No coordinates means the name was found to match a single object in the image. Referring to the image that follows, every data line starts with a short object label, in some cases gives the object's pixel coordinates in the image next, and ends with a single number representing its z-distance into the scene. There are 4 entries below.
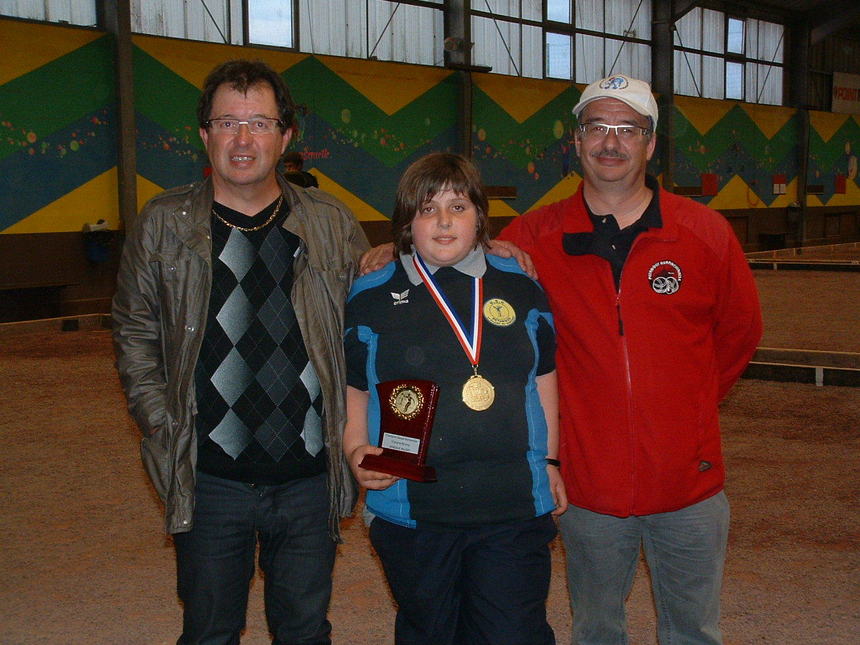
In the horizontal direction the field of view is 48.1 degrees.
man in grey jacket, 2.26
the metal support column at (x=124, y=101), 13.07
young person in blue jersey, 2.19
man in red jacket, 2.33
